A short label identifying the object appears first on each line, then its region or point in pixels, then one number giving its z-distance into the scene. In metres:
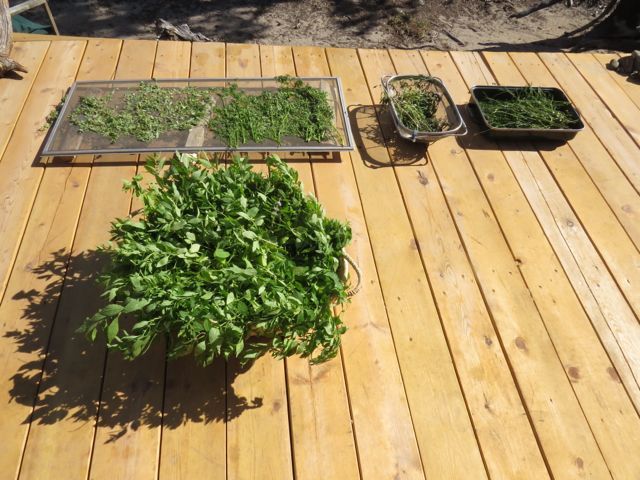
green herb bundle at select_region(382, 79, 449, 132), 2.25
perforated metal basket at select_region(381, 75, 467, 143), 2.13
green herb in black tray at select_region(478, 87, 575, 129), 2.30
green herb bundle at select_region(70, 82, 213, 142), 2.11
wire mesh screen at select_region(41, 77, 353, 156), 2.04
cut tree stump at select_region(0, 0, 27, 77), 2.34
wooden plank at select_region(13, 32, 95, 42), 2.67
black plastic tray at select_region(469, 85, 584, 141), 2.25
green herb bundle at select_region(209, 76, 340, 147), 2.13
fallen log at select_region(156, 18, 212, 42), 3.15
